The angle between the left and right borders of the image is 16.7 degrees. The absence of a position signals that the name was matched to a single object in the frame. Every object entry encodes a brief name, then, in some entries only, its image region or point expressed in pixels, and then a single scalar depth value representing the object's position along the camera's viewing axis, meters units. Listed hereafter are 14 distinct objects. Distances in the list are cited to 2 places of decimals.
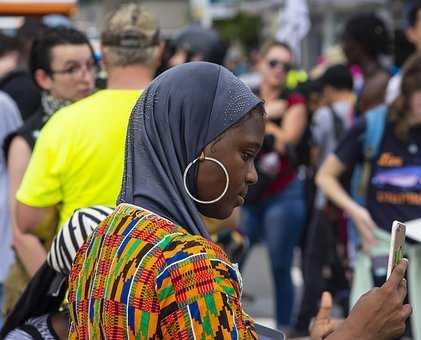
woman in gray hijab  2.91
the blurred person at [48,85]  5.91
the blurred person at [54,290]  3.96
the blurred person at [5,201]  7.07
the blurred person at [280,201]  9.28
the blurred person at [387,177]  6.77
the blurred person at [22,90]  8.26
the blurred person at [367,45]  9.07
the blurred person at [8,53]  9.64
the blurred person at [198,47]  8.52
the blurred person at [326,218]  9.82
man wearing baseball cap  5.12
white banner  14.55
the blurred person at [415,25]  9.42
